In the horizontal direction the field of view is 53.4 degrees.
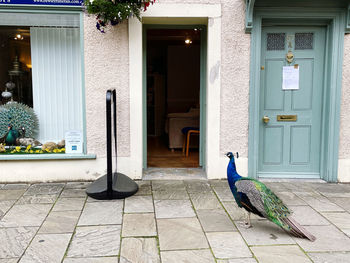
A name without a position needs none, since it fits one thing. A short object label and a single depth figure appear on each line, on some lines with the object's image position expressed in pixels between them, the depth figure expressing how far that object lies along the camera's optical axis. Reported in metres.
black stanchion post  4.54
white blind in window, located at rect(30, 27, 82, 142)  5.58
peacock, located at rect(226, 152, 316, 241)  3.41
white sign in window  5.46
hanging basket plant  4.66
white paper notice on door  5.51
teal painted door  5.50
